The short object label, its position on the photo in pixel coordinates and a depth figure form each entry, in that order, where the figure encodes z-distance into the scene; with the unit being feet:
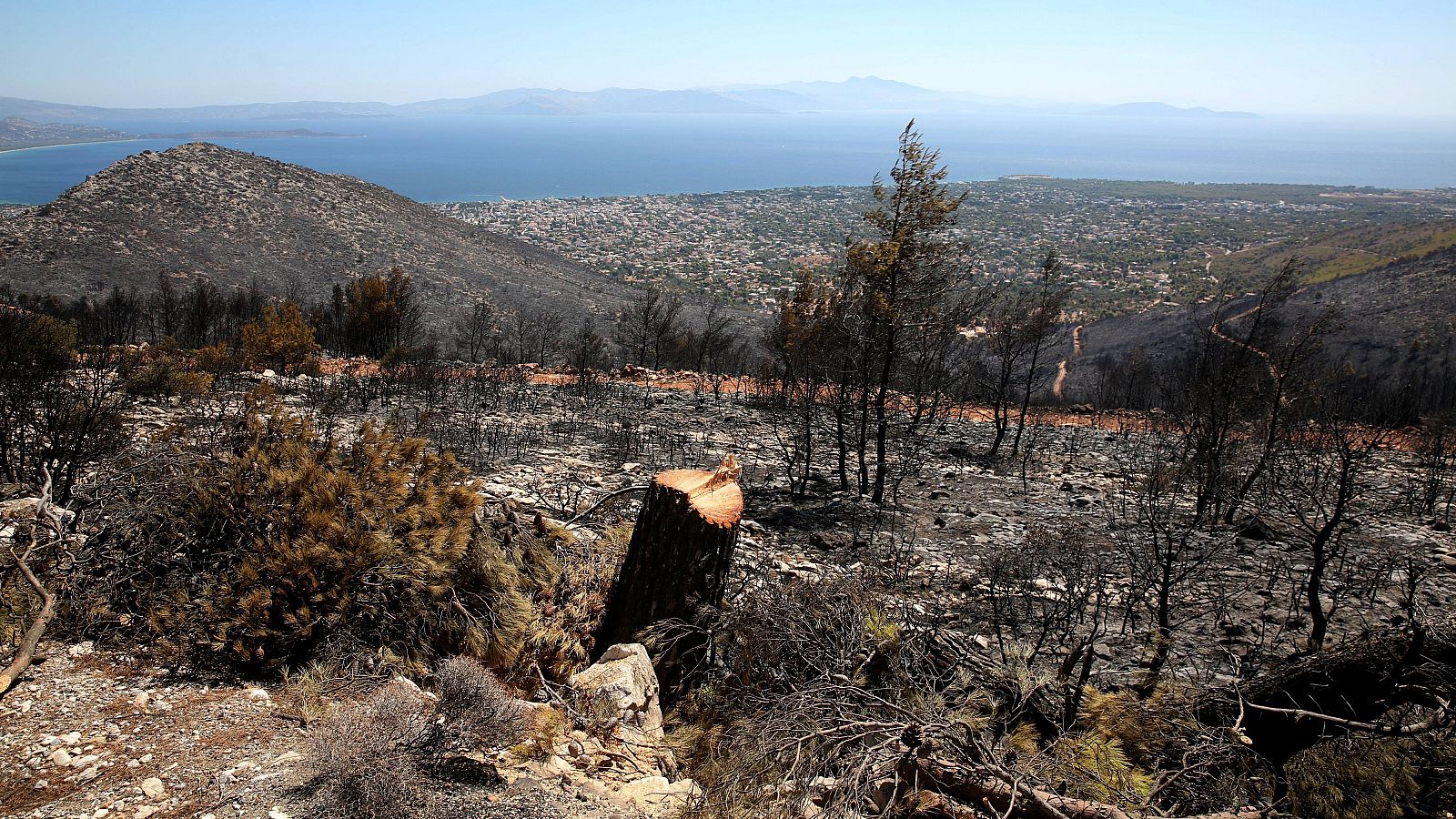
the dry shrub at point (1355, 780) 9.71
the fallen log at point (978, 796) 8.66
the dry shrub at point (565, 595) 14.98
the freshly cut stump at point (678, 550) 13.84
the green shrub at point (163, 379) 34.83
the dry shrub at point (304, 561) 12.43
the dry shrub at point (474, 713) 9.92
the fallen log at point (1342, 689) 11.15
